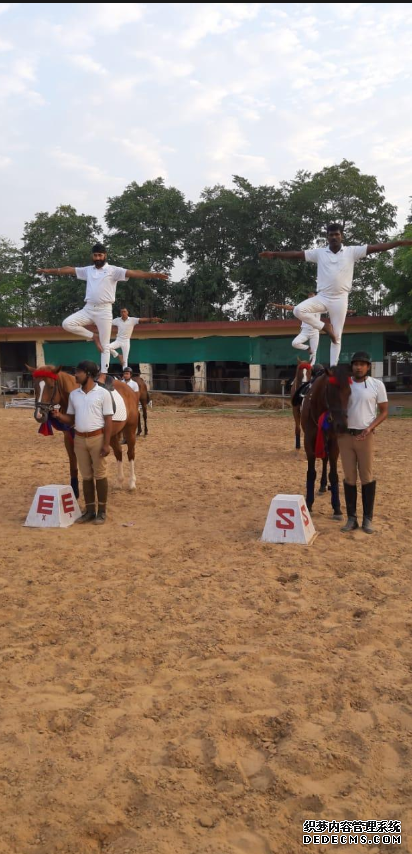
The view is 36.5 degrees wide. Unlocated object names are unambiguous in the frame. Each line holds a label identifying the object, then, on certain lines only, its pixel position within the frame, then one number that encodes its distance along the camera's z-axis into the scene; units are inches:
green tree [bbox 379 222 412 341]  915.4
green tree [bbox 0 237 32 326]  1541.6
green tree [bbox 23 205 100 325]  1397.6
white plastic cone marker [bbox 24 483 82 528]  294.7
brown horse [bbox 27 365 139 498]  308.2
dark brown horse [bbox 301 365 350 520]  271.0
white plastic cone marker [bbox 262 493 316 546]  263.6
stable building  1056.2
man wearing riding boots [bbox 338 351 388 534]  265.7
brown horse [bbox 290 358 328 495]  483.2
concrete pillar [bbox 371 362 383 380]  1060.5
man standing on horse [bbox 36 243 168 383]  329.4
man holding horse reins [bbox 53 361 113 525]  287.7
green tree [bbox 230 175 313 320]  1344.7
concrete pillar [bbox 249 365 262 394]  1090.4
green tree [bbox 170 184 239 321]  1430.9
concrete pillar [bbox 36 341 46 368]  1249.4
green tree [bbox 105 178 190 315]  1440.7
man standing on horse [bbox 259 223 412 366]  297.1
